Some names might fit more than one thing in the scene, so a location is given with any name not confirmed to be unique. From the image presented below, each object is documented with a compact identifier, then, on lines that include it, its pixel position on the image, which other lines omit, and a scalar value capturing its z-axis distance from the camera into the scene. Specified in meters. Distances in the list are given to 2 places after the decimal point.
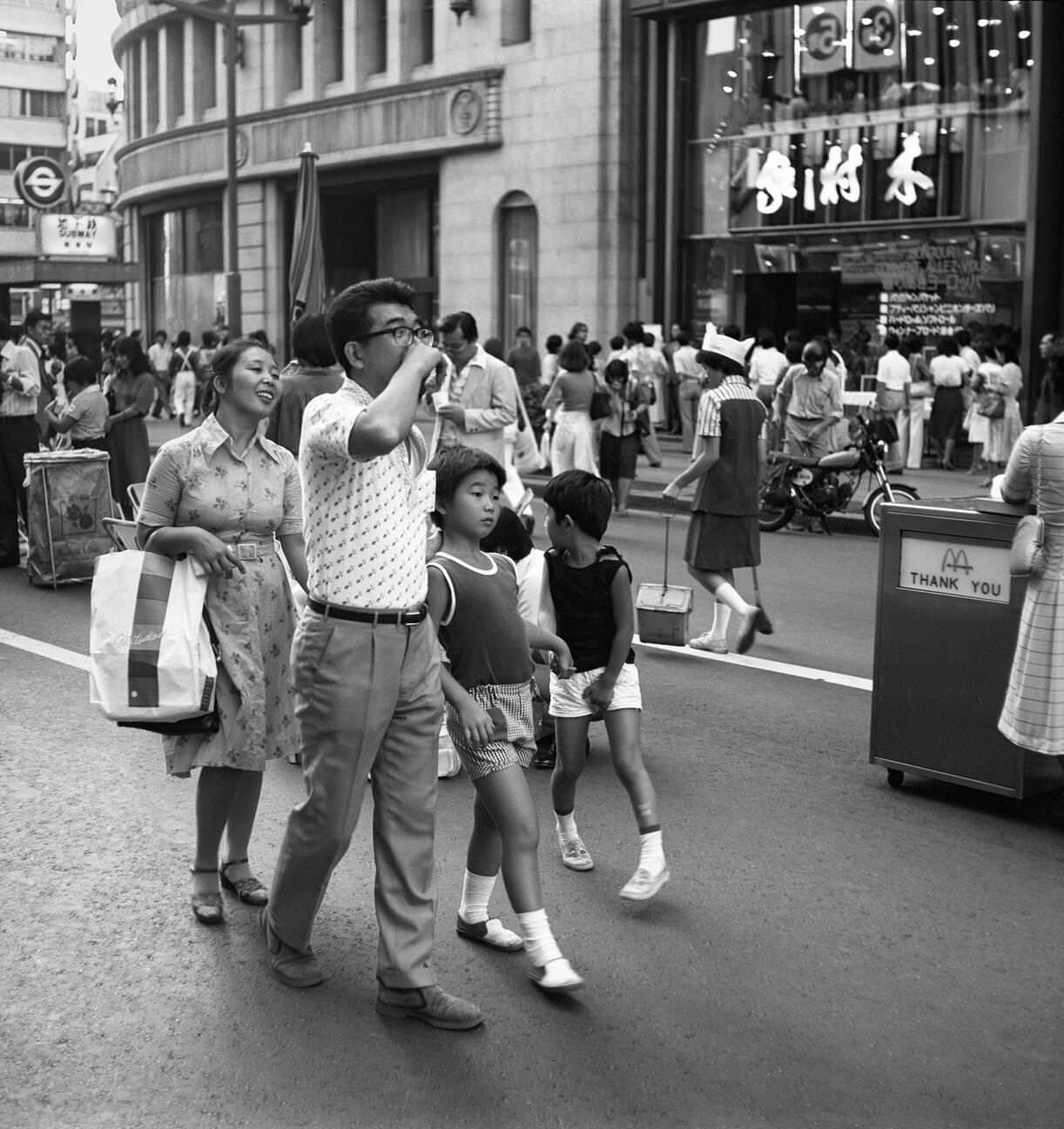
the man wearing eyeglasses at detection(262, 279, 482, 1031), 4.01
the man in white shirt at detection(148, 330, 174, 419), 33.56
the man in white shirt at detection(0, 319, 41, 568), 12.69
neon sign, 22.38
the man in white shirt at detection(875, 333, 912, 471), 19.97
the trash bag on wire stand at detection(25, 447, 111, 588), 11.76
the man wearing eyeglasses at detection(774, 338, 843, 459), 15.70
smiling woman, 4.82
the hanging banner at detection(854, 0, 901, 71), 22.61
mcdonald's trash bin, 6.01
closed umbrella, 16.41
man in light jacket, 10.46
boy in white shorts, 5.20
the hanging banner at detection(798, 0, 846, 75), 23.19
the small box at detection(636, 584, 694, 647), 8.39
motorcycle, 15.19
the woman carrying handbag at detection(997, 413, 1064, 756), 5.69
